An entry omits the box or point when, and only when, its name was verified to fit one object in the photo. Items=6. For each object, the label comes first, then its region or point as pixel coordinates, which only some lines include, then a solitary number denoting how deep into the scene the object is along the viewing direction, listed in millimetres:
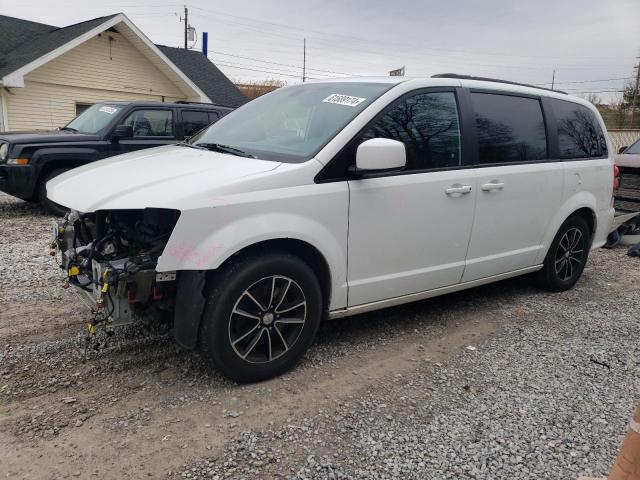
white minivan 2939
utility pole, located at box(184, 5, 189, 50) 34438
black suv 7566
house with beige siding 14906
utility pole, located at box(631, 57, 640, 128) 32956
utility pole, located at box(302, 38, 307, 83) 43319
